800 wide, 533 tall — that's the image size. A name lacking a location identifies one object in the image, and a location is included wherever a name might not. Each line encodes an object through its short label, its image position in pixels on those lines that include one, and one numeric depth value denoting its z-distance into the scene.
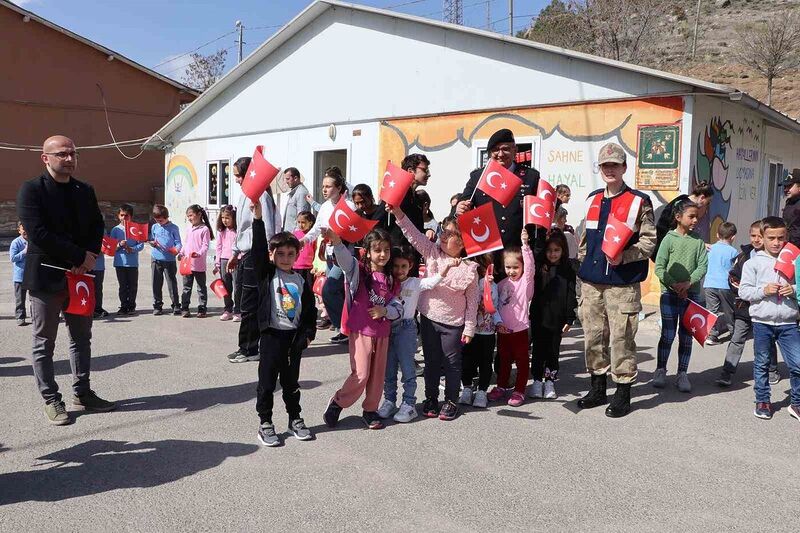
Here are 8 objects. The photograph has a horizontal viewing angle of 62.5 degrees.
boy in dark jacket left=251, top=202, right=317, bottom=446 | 4.54
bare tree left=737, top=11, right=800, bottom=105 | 33.91
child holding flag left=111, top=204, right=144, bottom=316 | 9.76
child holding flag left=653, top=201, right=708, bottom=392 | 6.09
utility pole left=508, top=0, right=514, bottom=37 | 27.87
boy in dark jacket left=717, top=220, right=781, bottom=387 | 6.38
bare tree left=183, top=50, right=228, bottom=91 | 45.38
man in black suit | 4.76
